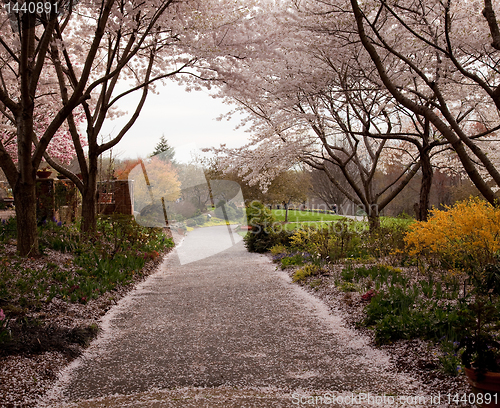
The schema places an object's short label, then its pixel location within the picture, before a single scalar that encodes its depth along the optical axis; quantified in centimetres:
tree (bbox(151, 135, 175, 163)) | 3744
